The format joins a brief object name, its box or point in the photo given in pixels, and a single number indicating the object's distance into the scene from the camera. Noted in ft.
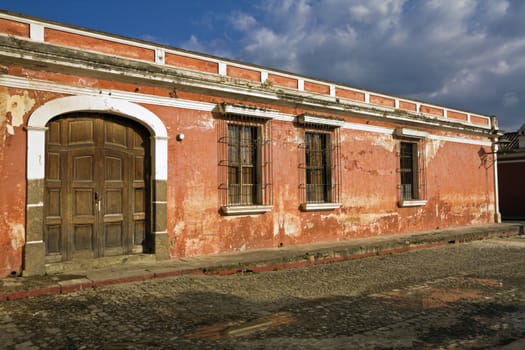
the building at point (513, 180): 65.67
